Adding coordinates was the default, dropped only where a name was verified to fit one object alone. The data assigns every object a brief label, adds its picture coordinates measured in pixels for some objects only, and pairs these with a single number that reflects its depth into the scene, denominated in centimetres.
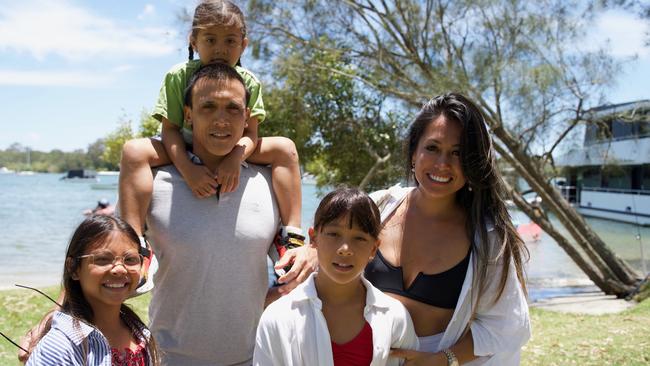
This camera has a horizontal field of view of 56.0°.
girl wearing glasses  171
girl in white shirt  180
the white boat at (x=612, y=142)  1030
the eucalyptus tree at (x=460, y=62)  977
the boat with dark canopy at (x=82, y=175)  8688
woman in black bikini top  199
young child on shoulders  193
